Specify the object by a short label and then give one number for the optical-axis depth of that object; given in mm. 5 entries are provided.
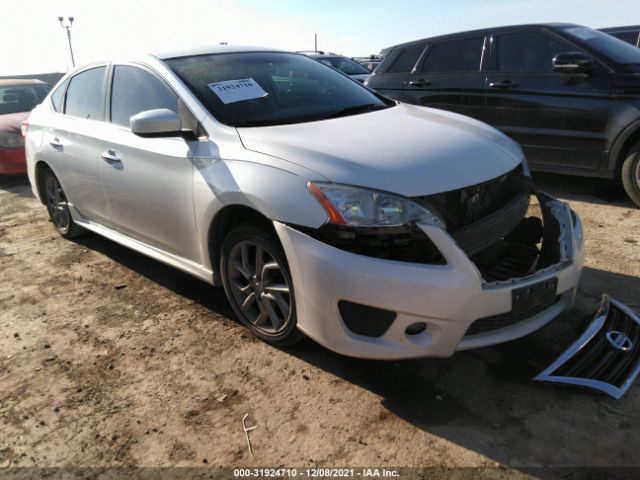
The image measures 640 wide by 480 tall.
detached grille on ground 2361
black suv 4727
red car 7301
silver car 2246
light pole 26448
